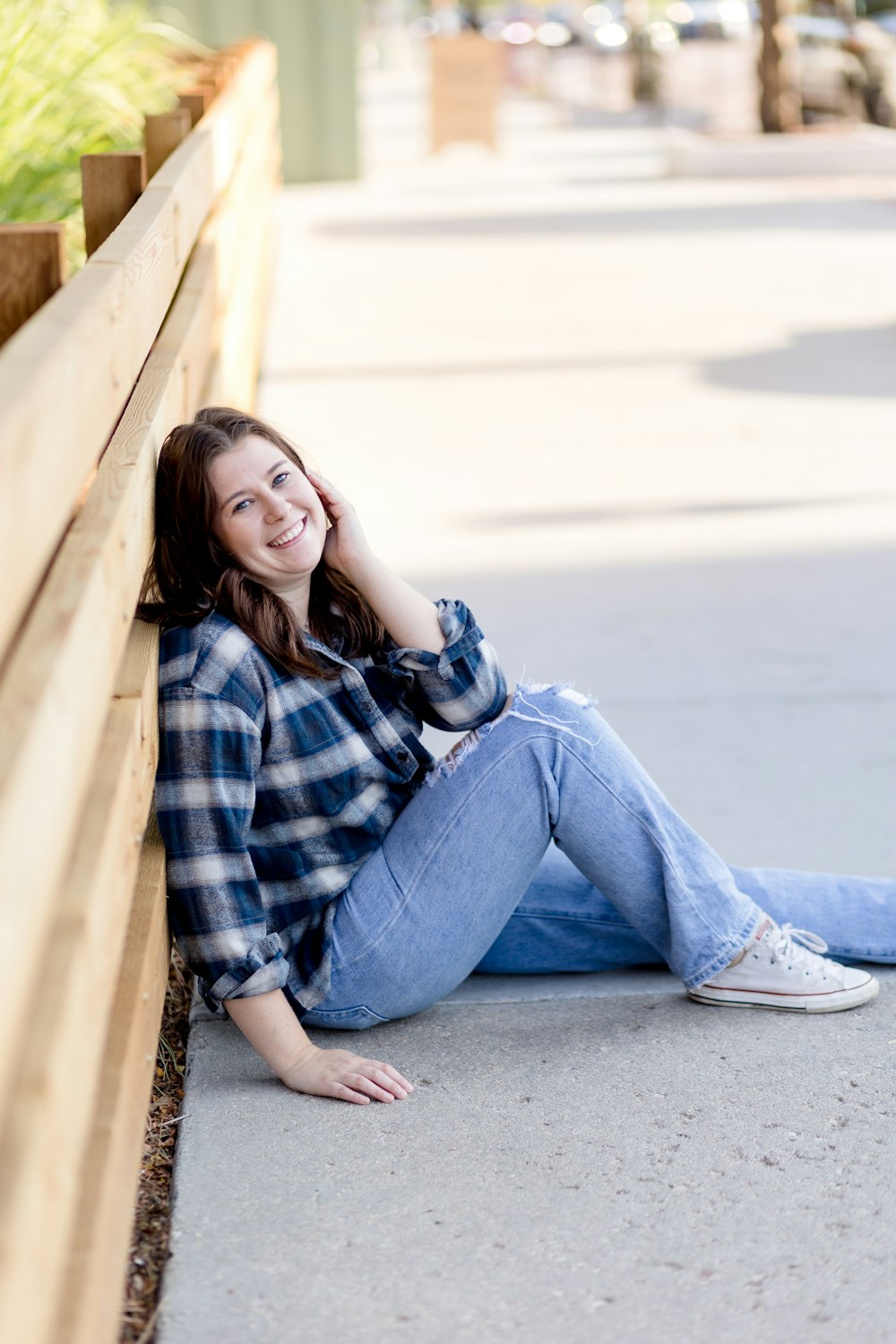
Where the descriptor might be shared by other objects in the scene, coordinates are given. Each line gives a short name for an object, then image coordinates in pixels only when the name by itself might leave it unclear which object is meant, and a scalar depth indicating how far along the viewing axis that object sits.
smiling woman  4.56
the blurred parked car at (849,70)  38.97
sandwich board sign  35.94
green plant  8.27
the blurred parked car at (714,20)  71.94
